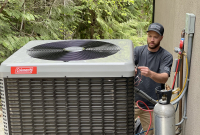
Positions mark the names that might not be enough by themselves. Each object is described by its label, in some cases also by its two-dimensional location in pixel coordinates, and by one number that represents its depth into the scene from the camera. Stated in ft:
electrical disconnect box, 8.90
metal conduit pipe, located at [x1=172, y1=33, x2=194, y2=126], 8.94
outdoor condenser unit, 7.46
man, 11.53
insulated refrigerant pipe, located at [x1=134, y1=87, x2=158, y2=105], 8.60
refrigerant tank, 7.89
